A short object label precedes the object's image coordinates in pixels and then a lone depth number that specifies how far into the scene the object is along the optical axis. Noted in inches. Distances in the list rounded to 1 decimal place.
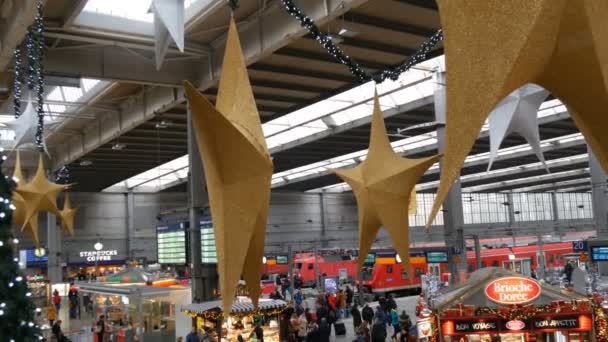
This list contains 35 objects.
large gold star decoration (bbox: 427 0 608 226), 100.9
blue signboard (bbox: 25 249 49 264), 1467.8
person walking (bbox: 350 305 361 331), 811.4
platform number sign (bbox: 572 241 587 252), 784.9
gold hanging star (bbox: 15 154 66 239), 583.2
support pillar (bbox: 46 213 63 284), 1359.5
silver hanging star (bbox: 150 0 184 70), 273.4
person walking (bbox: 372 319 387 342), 620.8
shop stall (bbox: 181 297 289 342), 587.5
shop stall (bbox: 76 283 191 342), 694.5
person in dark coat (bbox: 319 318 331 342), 625.0
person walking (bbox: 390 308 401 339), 725.1
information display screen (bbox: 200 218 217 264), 692.1
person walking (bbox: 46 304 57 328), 988.4
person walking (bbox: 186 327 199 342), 549.1
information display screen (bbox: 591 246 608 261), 733.3
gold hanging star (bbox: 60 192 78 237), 903.5
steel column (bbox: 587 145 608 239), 829.2
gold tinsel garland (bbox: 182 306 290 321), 582.6
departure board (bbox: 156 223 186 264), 786.2
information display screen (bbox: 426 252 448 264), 799.6
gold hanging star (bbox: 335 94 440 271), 350.9
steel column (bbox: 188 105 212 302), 716.0
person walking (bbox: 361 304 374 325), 818.8
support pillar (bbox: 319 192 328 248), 1929.1
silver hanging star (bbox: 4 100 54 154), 564.4
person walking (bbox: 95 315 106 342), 763.3
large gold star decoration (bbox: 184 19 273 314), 202.5
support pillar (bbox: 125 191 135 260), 1756.9
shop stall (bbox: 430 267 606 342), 455.8
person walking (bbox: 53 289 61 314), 1169.4
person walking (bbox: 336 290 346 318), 1049.5
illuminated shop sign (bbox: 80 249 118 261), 1688.0
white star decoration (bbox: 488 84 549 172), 538.6
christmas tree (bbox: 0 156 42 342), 239.3
